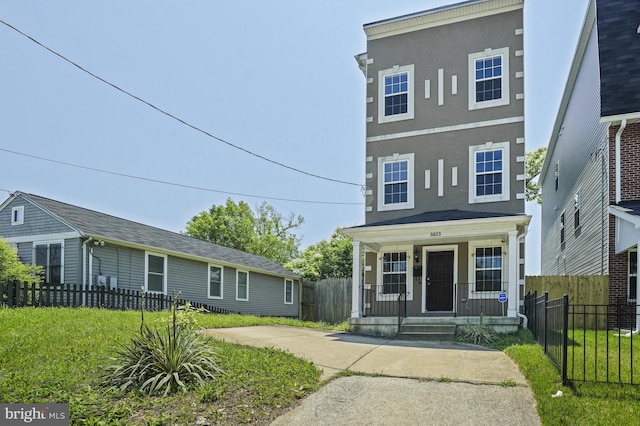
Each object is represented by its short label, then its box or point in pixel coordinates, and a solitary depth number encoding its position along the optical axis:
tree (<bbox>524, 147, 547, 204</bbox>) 33.84
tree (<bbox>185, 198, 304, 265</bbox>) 37.50
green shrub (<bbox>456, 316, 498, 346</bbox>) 11.27
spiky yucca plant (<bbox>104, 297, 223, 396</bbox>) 6.05
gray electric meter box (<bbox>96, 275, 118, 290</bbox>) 16.28
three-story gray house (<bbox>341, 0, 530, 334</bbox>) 14.23
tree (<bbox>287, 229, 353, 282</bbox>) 30.27
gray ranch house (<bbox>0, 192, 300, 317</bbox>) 16.39
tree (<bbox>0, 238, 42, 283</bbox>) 14.28
